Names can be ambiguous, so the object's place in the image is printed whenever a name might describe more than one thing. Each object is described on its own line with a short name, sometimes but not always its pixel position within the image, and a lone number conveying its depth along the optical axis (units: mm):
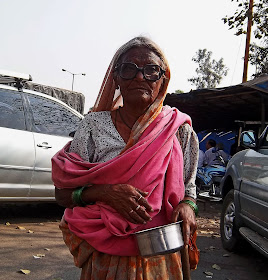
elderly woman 1488
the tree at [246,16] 14867
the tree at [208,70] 48750
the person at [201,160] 10271
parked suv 3983
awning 8651
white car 4965
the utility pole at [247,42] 14719
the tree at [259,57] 19000
